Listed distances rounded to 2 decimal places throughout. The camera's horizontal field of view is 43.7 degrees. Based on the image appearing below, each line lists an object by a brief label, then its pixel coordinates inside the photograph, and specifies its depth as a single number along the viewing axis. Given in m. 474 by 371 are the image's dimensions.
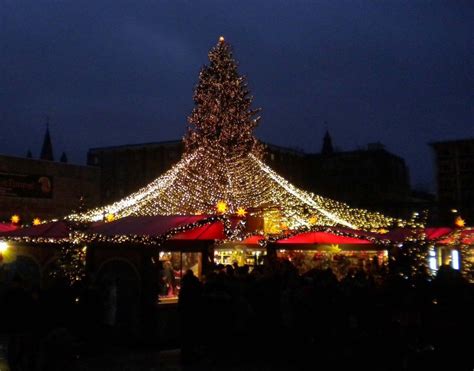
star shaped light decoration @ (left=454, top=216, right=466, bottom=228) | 21.73
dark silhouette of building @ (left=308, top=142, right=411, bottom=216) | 57.38
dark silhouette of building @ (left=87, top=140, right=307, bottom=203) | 54.66
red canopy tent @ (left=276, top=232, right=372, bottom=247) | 17.06
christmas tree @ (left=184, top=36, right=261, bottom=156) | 20.64
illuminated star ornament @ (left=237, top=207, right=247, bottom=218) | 15.15
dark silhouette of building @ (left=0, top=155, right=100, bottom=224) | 36.16
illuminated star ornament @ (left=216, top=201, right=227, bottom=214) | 15.44
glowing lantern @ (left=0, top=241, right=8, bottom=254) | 16.46
